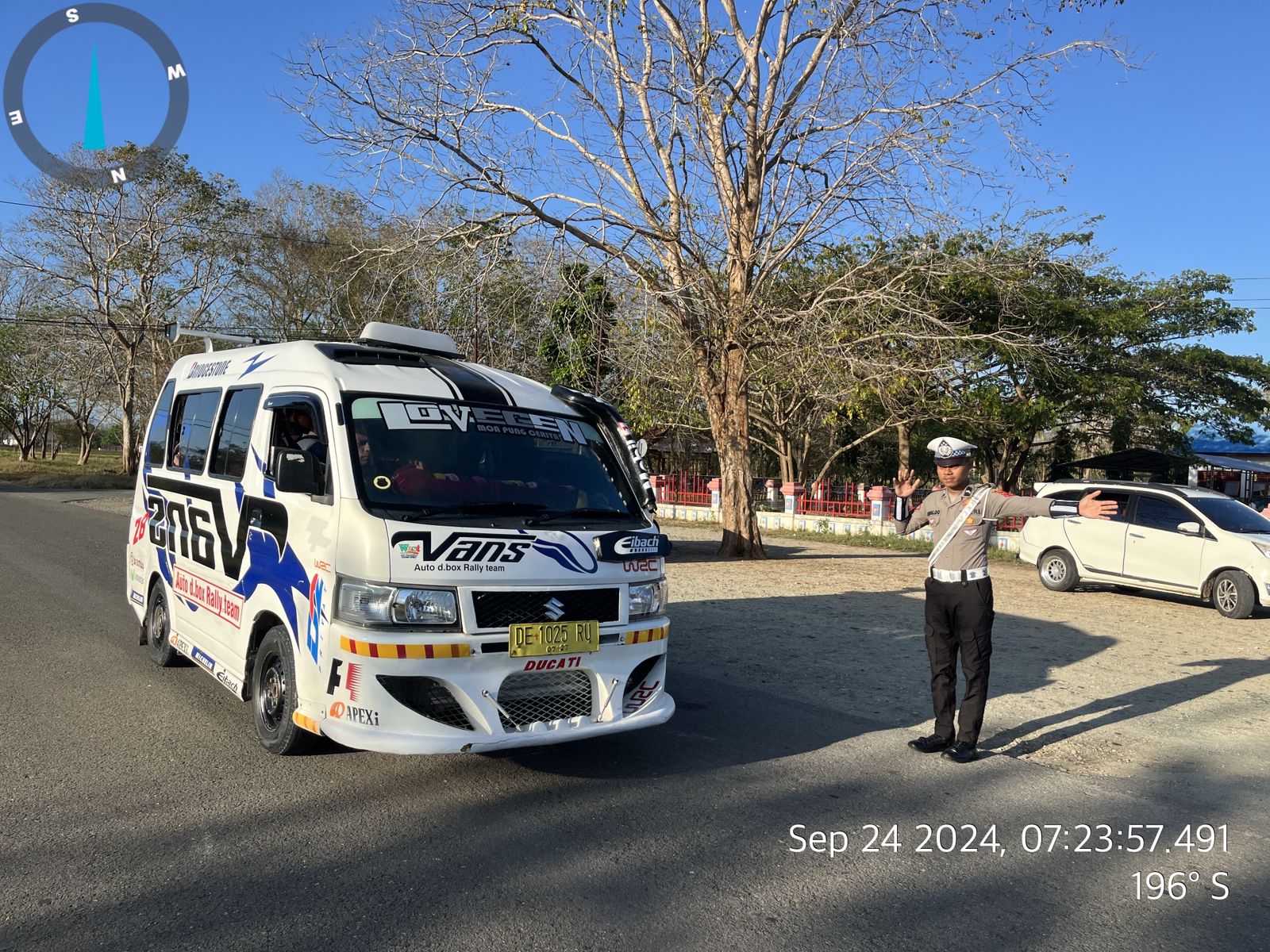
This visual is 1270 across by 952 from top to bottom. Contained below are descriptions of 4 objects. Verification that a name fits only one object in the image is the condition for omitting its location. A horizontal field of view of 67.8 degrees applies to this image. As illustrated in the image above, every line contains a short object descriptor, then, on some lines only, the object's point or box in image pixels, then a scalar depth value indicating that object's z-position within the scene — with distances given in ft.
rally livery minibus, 14.67
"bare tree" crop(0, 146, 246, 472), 122.42
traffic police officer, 18.40
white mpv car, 38.11
